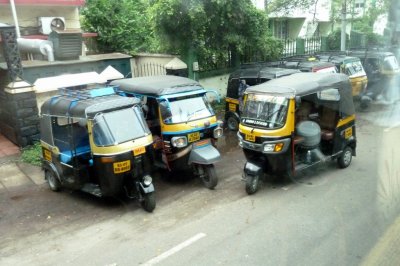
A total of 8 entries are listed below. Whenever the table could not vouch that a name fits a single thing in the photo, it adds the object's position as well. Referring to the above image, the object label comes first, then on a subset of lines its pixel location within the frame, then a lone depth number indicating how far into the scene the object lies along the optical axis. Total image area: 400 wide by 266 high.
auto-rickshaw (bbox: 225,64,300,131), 10.39
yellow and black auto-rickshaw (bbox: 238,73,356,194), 6.95
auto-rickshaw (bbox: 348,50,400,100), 12.26
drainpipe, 11.54
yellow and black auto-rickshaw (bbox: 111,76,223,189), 7.50
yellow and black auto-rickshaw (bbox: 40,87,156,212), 6.42
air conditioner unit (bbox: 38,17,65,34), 12.70
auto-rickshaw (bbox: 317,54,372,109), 12.43
